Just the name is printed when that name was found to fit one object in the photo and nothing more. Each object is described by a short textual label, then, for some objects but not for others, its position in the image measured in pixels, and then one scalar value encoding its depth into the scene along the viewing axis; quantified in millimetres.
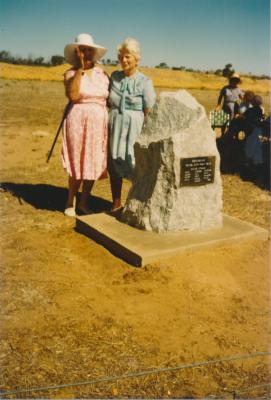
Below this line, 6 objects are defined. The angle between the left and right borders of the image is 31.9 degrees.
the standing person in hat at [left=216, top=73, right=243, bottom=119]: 11016
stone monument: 4840
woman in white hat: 5344
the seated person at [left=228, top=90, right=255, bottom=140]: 10352
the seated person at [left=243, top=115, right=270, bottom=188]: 9055
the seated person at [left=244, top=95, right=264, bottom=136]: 10088
